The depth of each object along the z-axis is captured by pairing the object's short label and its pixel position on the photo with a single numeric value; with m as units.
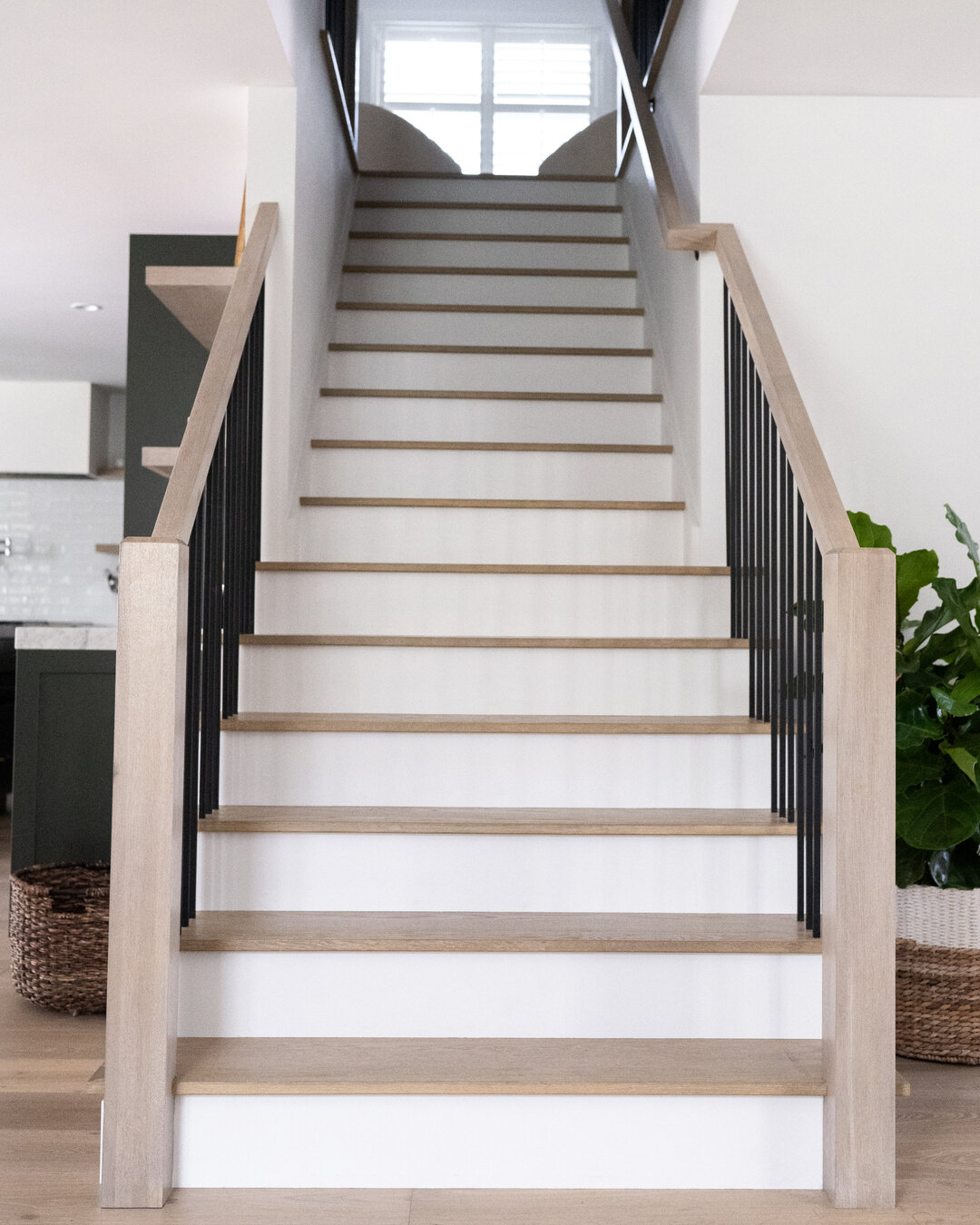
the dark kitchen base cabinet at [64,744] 3.32
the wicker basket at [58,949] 2.76
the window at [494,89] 6.71
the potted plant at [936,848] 2.40
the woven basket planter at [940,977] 2.48
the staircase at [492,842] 1.83
